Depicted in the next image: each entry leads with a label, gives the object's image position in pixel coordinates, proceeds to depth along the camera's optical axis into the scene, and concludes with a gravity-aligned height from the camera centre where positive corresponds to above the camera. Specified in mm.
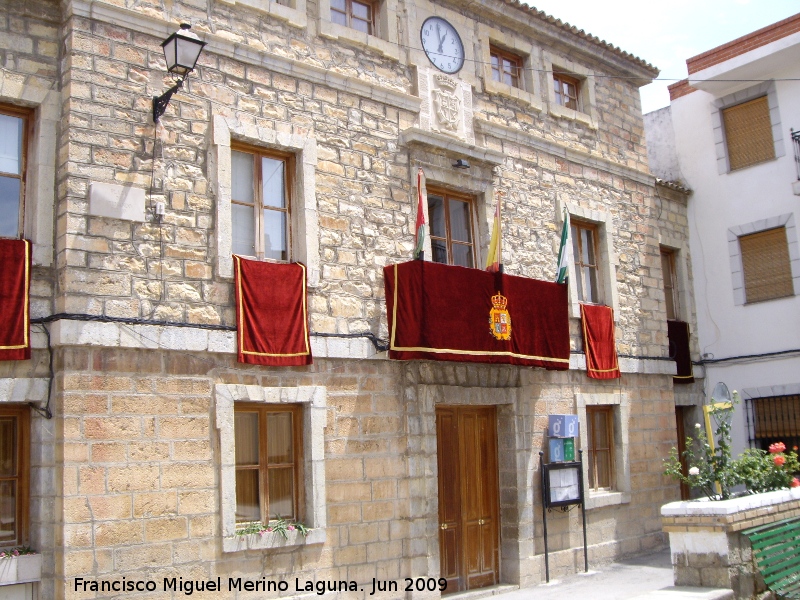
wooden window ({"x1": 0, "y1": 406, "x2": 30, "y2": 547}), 7199 -294
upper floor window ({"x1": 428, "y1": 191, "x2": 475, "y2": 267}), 10438 +2405
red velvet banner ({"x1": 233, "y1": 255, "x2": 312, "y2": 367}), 8242 +1138
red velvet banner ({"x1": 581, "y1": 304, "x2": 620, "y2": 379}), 11852 +1028
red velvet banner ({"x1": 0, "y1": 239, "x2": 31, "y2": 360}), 7047 +1168
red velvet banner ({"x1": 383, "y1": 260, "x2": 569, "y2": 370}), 9133 +1177
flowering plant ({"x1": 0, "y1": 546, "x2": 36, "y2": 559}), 6985 -933
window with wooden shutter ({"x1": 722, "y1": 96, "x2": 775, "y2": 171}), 14477 +4765
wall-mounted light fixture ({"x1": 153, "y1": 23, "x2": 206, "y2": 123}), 7461 +3386
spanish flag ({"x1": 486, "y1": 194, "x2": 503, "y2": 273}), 10016 +1950
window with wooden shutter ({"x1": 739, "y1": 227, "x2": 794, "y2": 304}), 14109 +2400
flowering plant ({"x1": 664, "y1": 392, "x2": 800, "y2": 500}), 9438 -704
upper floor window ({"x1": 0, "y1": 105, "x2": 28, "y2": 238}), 7527 +2412
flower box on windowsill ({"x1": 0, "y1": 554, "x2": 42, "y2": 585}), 6887 -1062
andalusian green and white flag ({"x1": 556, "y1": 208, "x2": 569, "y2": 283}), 10945 +2052
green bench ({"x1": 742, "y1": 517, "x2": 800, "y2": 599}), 8727 -1558
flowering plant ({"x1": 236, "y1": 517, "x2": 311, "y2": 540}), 8062 -958
